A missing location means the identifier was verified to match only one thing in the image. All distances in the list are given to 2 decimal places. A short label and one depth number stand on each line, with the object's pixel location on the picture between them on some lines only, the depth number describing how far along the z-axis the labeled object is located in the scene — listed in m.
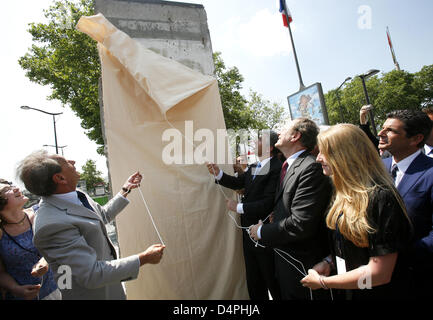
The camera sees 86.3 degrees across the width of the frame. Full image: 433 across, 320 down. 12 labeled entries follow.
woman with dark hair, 1.95
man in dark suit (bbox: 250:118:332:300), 1.78
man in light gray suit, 1.48
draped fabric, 2.59
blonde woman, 1.22
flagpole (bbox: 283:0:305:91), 8.83
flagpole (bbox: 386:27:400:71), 37.26
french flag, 9.61
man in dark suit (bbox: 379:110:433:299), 1.41
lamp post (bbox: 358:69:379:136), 8.78
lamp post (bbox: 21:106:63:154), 14.92
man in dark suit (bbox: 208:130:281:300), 2.58
